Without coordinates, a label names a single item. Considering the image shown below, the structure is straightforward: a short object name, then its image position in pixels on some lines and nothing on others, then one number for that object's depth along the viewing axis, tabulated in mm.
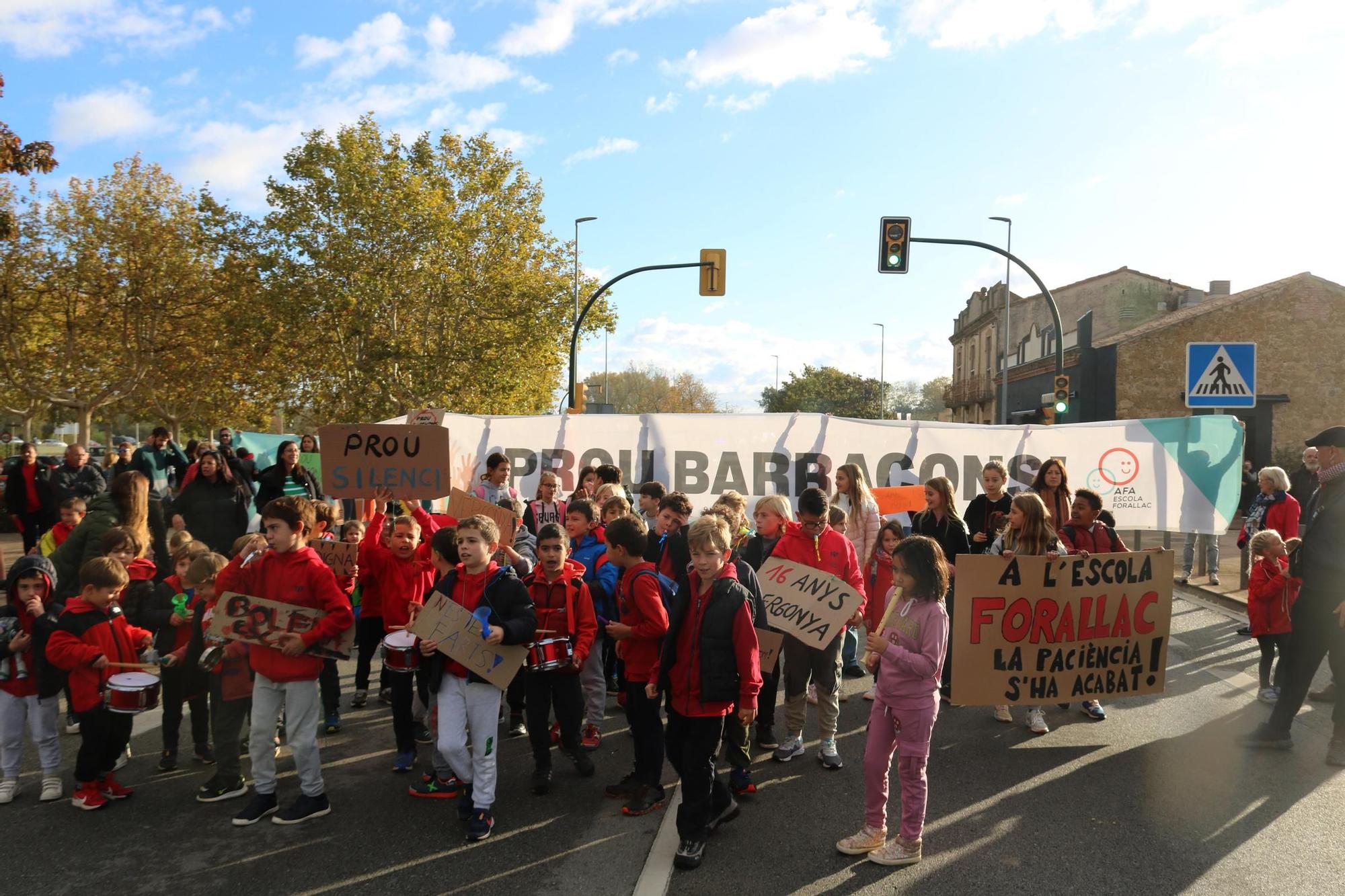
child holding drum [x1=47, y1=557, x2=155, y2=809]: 5027
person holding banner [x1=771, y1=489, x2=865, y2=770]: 5844
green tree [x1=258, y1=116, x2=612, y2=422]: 25906
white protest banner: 11906
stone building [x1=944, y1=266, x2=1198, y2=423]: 43469
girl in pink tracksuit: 4441
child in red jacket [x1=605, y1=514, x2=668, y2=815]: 5141
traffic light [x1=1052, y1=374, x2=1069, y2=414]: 18031
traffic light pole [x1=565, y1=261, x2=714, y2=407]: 21606
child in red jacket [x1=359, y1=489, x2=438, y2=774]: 6297
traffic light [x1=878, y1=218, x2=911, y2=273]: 18297
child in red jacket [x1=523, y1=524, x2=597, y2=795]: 5348
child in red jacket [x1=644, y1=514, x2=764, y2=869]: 4461
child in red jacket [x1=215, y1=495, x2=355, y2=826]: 4879
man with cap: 6059
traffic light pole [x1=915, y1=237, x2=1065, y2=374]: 18031
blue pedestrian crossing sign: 10883
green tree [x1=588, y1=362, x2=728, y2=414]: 99500
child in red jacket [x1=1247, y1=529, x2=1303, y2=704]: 7121
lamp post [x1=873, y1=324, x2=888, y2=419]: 76000
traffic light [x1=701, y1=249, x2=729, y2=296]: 21516
